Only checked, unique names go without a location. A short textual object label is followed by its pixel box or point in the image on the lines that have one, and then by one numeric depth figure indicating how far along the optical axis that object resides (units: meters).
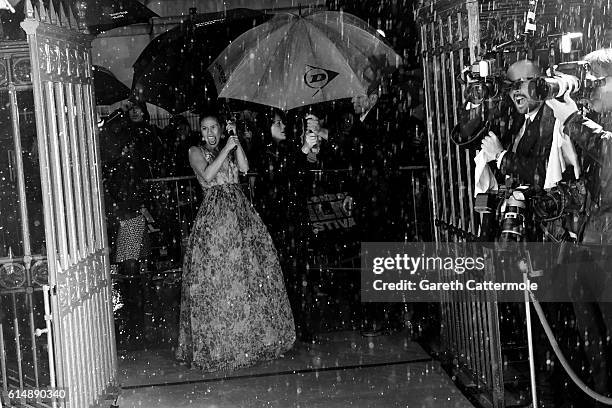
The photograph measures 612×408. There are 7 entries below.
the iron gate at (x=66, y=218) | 4.25
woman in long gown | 5.91
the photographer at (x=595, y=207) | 3.83
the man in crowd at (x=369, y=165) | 6.52
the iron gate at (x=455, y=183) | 4.68
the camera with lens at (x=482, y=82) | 4.20
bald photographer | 4.25
